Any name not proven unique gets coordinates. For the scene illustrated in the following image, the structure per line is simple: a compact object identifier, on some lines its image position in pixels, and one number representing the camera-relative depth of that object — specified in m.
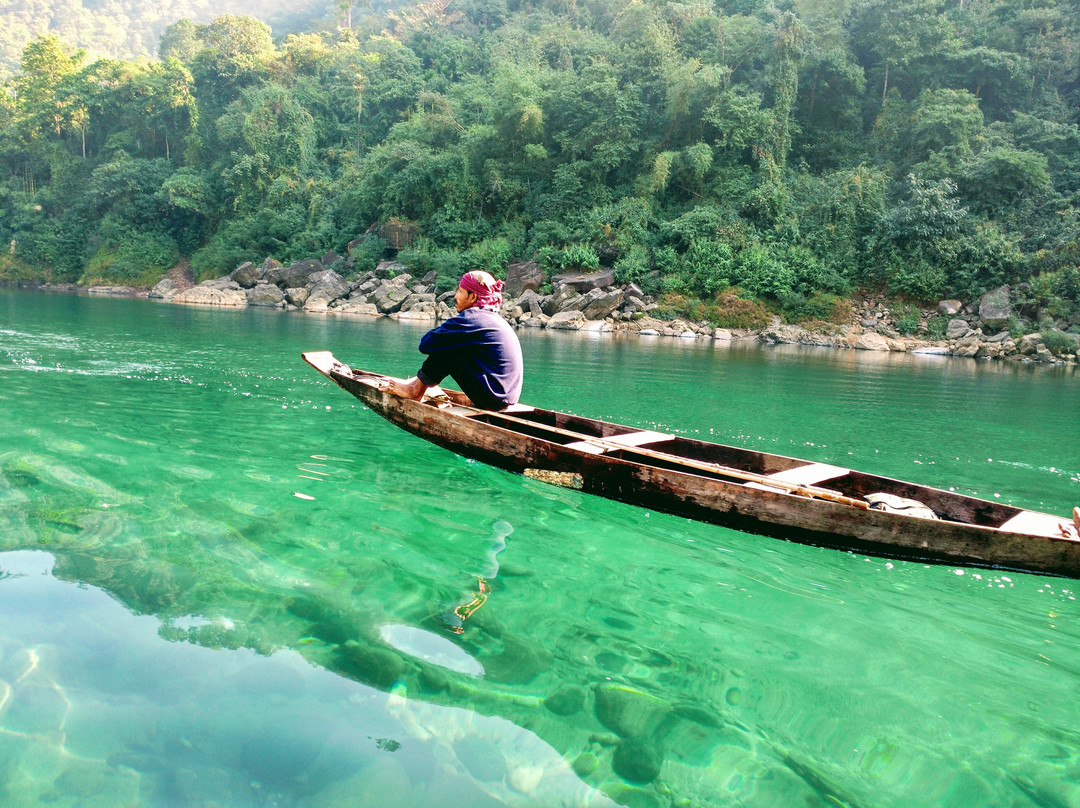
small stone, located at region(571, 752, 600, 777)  2.16
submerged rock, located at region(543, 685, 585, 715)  2.46
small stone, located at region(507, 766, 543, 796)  2.10
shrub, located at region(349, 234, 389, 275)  33.78
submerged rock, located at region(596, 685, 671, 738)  2.38
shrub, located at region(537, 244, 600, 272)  28.50
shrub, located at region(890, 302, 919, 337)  24.25
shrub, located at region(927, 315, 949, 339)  23.81
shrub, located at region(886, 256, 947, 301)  24.69
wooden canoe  3.50
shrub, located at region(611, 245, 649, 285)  27.78
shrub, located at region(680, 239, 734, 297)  26.86
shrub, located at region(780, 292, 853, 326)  25.53
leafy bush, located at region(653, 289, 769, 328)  26.03
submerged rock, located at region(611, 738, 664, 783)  2.16
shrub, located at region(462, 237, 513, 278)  31.05
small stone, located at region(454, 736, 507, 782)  2.15
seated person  5.38
